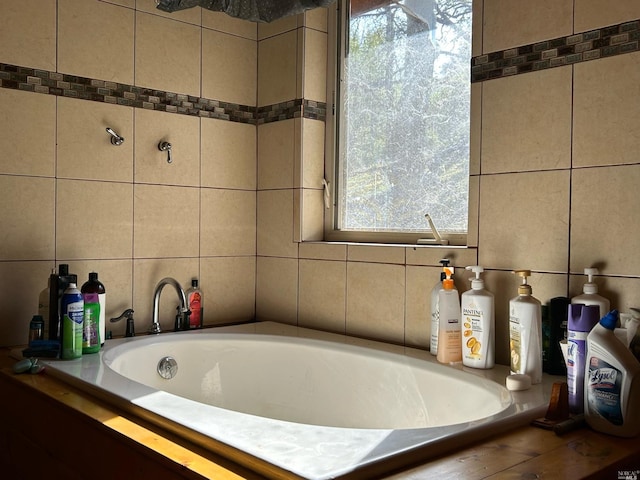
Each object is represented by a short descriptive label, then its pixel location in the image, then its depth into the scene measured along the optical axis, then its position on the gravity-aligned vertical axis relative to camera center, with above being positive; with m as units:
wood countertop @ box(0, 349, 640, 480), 1.17 -0.45
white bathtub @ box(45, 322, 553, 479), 1.22 -0.43
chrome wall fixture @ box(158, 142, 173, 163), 2.57 +0.34
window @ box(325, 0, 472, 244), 2.29 +0.45
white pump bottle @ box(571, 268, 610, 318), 1.68 -0.17
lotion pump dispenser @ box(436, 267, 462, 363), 2.01 -0.30
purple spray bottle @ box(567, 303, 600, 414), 1.53 -0.28
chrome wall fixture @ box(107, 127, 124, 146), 2.42 +0.35
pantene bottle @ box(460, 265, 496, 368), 1.93 -0.29
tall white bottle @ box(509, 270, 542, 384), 1.76 -0.28
